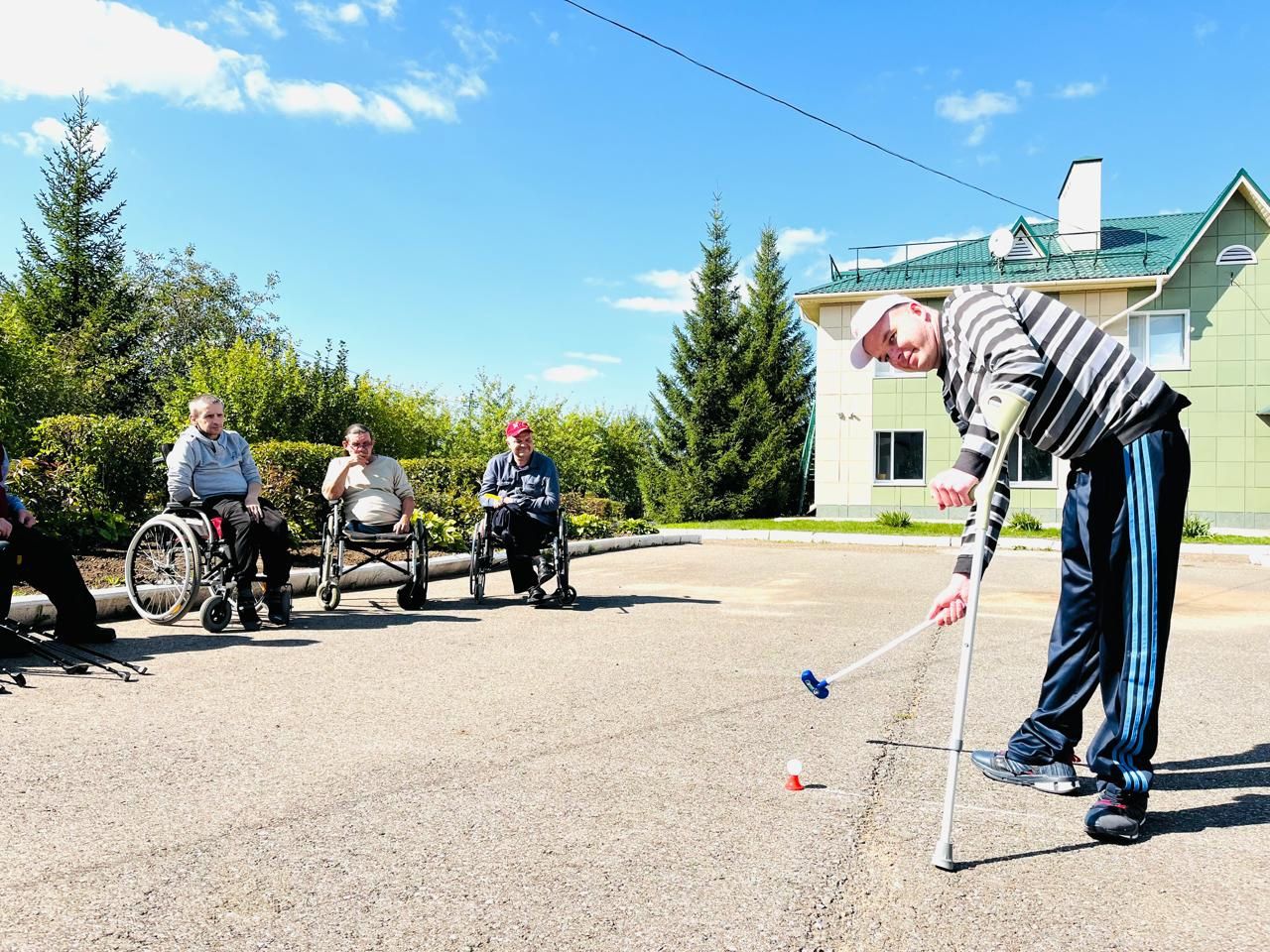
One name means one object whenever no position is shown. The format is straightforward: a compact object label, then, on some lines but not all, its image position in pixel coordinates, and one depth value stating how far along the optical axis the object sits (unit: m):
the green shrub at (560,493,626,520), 17.25
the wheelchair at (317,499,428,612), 7.46
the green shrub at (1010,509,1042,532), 20.02
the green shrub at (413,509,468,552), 12.12
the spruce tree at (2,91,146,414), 26.83
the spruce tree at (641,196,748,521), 26.61
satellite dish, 23.25
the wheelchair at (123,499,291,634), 6.24
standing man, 2.90
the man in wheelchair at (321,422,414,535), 7.85
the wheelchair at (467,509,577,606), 7.82
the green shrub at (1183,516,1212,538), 18.48
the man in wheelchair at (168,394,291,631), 6.53
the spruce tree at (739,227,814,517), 26.81
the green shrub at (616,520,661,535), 17.02
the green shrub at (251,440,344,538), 10.63
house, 21.83
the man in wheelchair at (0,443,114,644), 5.46
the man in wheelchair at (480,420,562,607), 8.05
